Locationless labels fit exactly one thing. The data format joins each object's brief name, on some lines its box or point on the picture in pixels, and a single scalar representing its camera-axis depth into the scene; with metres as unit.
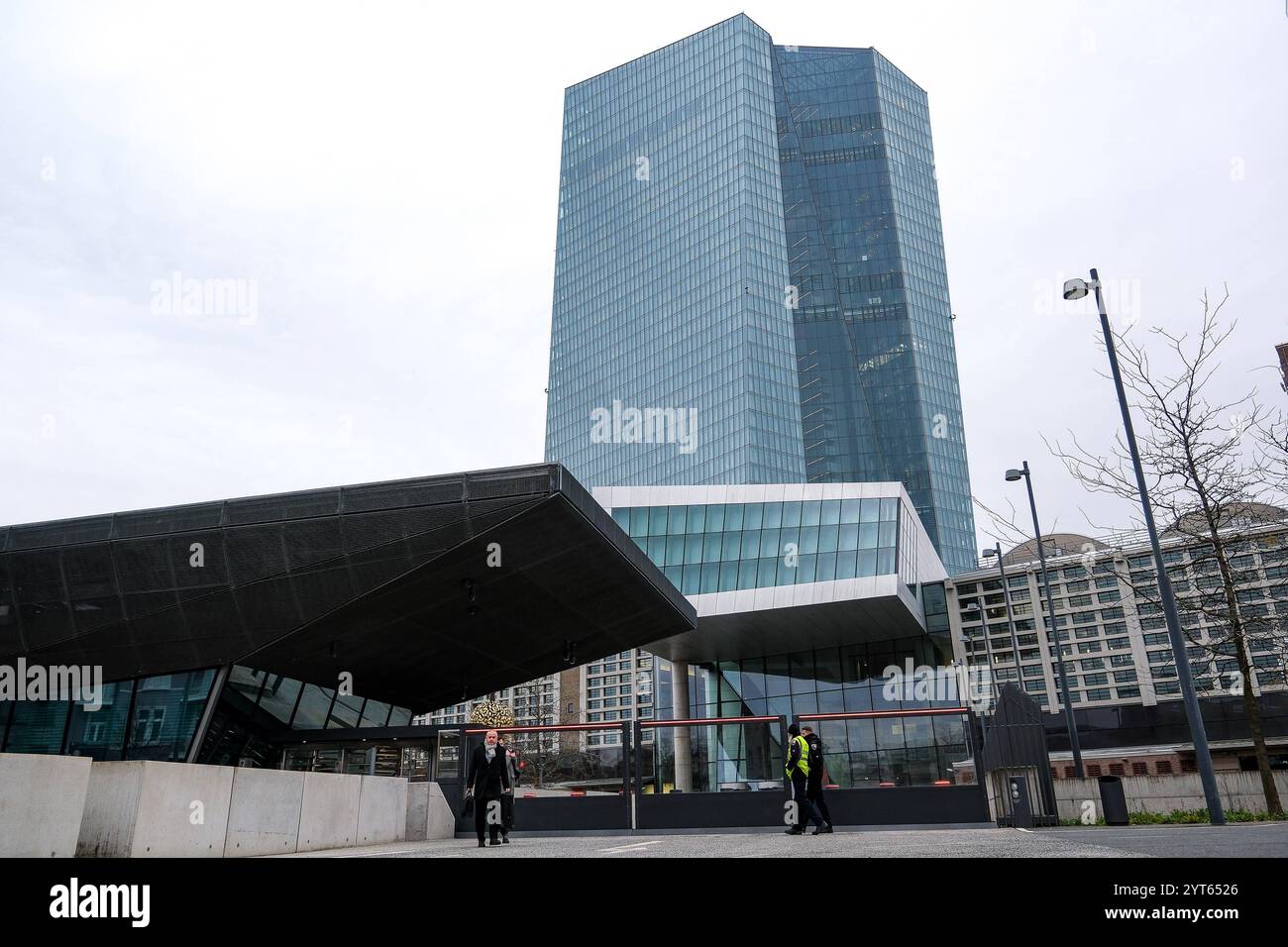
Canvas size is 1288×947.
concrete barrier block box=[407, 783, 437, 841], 19.38
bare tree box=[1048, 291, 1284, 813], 24.16
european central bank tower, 154.50
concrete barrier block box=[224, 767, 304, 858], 13.18
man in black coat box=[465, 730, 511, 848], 15.56
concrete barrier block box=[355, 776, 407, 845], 17.12
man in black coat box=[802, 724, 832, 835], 16.36
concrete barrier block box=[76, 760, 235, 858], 10.88
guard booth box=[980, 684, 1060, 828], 19.84
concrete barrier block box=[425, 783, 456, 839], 19.83
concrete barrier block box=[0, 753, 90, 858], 9.32
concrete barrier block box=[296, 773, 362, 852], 15.03
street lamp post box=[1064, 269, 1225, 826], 17.41
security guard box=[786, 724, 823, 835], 15.98
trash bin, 23.50
